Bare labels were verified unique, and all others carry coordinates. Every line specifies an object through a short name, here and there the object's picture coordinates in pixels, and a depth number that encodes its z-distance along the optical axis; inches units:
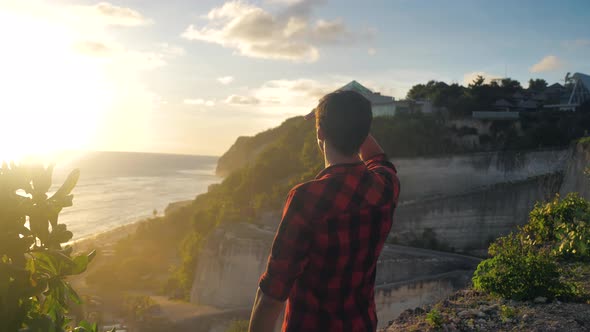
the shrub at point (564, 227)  343.9
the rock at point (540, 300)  260.1
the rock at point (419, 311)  277.5
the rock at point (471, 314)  249.8
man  81.1
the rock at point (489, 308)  255.8
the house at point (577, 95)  1712.6
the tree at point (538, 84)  2193.4
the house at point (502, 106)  1605.6
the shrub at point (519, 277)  265.3
